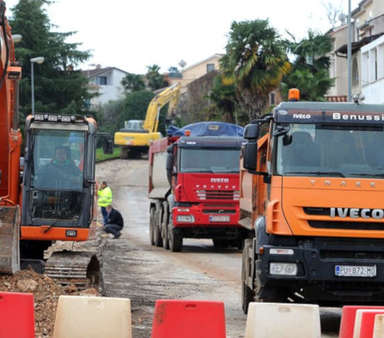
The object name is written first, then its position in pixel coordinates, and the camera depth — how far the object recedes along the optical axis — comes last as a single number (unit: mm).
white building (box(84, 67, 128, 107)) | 119875
